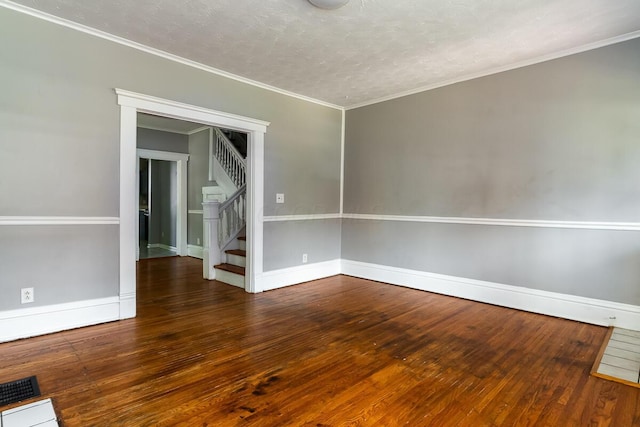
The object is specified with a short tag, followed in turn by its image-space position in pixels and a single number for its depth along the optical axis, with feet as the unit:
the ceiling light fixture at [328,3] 7.78
